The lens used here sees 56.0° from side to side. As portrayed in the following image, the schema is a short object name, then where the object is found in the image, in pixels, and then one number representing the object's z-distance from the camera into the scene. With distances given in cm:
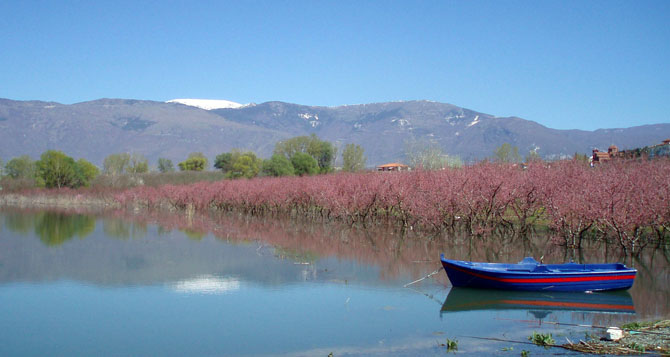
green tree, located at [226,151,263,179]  7036
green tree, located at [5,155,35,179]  8011
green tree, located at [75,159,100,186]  5937
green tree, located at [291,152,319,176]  6357
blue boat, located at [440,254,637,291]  1311
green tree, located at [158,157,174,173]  12781
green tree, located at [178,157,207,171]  11756
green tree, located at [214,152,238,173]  10300
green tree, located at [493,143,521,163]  5525
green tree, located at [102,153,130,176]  10498
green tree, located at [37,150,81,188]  5653
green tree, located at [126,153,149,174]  10250
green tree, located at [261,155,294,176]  5719
